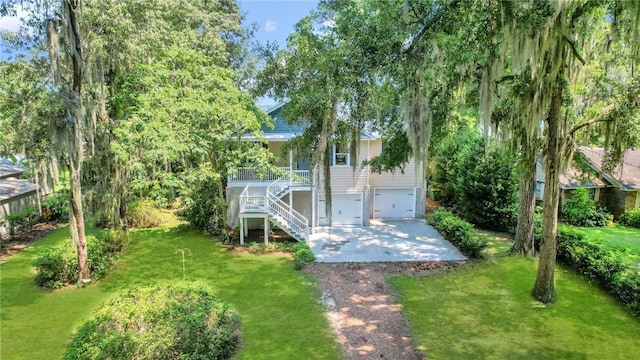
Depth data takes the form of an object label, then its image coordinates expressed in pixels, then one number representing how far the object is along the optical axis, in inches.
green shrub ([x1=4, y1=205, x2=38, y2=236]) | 577.9
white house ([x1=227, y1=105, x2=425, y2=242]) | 558.9
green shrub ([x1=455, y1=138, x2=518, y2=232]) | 593.9
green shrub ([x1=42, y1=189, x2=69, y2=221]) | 453.1
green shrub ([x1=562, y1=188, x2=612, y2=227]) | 641.6
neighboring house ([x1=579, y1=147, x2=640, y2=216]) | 653.3
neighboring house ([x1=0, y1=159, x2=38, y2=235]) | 611.2
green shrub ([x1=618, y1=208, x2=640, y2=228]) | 635.1
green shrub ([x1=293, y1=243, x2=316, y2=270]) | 454.0
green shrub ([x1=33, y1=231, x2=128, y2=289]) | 399.2
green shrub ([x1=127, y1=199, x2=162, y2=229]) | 651.5
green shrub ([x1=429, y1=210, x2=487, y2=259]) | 479.2
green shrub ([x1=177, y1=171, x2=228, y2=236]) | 589.6
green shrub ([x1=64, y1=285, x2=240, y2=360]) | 221.1
